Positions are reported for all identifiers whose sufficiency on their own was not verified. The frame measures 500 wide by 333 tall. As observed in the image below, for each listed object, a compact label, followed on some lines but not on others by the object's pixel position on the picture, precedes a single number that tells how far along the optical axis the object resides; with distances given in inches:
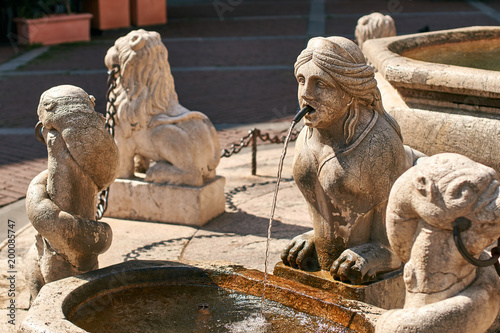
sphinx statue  141.1
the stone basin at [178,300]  127.5
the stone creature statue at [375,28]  342.0
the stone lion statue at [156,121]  229.1
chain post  284.5
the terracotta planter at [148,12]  820.0
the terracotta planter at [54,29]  679.1
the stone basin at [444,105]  167.3
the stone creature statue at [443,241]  99.0
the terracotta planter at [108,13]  770.2
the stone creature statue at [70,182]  144.9
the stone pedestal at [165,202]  231.5
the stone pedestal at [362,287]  142.7
